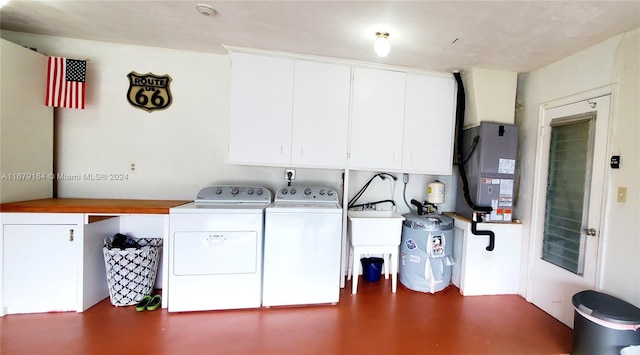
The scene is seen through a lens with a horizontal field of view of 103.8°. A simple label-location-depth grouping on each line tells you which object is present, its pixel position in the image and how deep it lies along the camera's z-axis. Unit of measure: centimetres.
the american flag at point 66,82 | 236
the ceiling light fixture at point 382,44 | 200
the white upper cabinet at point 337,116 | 249
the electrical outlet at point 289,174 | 287
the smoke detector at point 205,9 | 181
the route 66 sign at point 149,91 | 262
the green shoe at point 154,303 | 224
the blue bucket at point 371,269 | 299
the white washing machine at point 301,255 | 231
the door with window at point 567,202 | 206
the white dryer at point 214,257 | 219
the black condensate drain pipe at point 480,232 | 263
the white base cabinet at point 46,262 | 204
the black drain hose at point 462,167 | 263
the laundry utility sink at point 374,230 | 262
